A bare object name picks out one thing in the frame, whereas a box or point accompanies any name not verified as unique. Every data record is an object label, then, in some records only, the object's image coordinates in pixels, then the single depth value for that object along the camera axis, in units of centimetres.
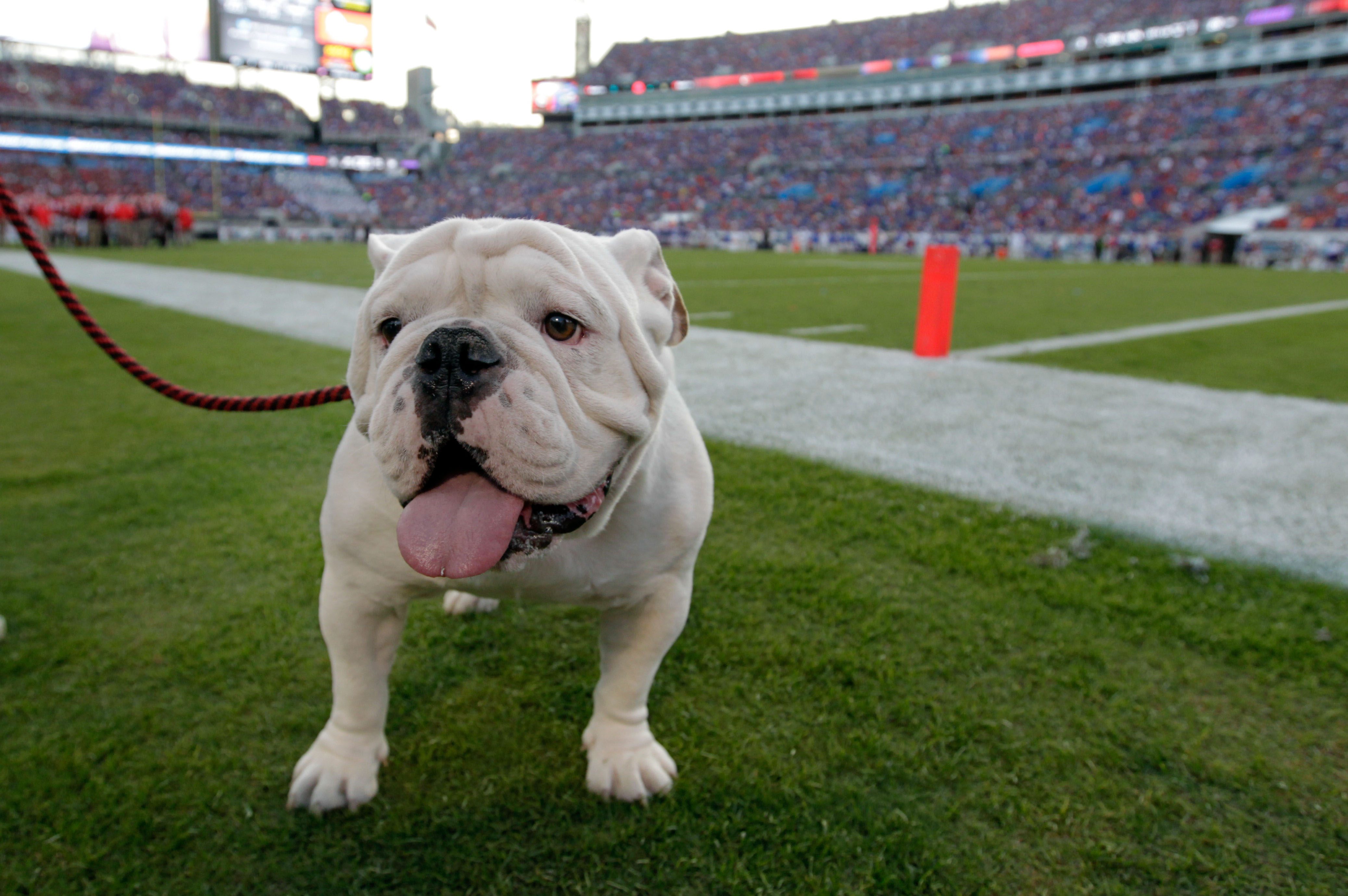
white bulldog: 128
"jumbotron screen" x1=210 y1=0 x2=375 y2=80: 4216
